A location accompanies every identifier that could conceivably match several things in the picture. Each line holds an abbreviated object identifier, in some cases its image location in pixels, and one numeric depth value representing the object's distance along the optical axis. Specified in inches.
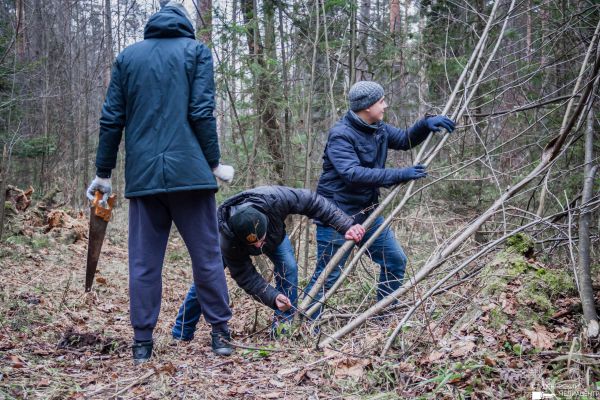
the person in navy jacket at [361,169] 178.7
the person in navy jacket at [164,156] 137.9
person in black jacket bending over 162.1
